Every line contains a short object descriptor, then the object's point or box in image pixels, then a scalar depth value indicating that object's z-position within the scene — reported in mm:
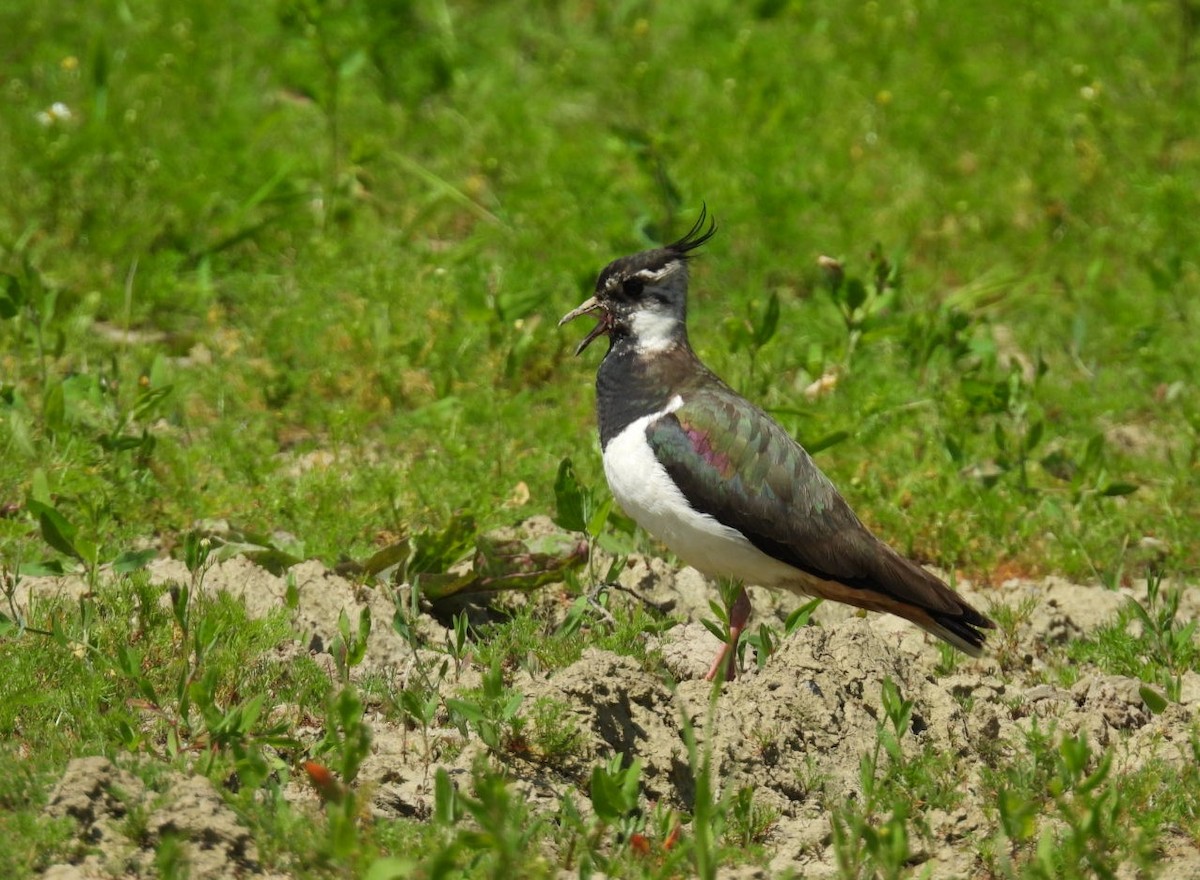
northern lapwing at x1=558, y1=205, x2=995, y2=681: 10984
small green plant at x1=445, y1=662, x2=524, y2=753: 9047
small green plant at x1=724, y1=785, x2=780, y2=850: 8977
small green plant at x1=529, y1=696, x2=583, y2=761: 9305
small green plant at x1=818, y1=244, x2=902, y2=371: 14492
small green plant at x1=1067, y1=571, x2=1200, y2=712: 10781
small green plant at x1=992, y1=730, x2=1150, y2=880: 8219
